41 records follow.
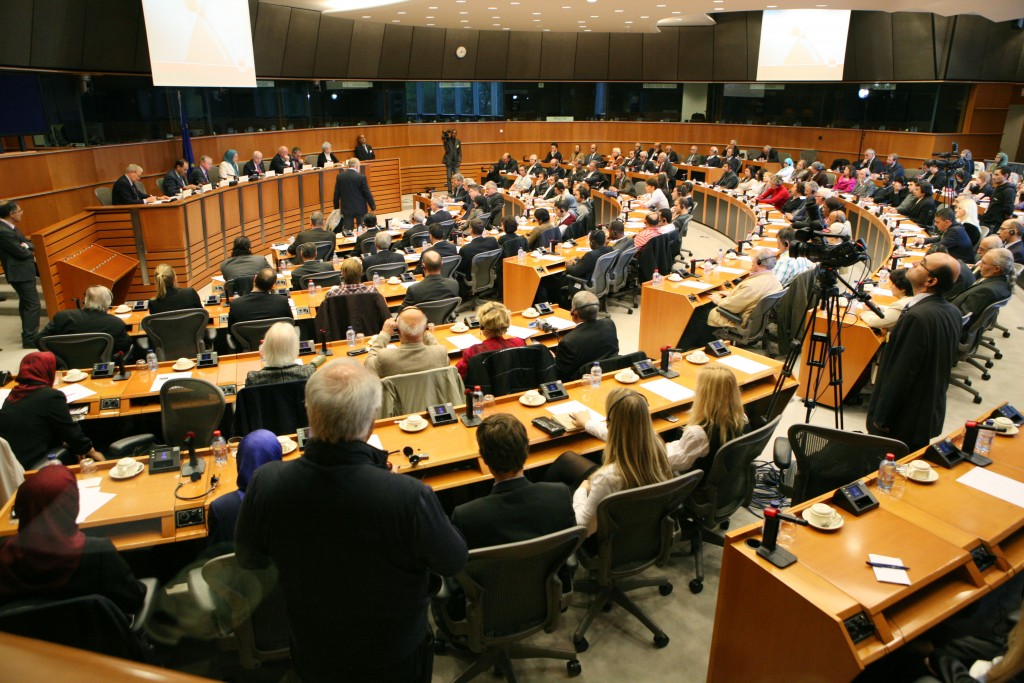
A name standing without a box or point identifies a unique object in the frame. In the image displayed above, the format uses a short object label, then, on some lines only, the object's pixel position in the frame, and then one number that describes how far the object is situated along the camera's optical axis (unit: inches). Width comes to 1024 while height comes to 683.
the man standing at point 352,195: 473.4
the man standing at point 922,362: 153.1
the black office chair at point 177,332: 220.5
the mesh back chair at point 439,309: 245.1
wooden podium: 316.2
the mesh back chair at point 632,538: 120.3
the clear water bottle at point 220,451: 142.5
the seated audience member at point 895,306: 217.5
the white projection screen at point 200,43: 391.9
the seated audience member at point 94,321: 208.5
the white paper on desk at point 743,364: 187.2
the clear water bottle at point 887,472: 128.2
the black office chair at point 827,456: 137.4
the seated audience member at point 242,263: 291.1
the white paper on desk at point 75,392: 174.9
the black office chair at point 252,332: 214.4
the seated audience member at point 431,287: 255.6
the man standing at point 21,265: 286.4
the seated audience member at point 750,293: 251.8
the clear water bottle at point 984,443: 144.0
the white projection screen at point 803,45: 616.7
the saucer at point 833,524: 116.2
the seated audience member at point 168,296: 239.0
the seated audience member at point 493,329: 190.1
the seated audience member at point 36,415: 147.9
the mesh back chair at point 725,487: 137.9
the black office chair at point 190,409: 165.2
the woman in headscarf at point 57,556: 58.8
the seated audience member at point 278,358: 166.1
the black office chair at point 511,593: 104.4
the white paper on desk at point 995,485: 127.3
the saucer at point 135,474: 135.0
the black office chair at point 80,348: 200.1
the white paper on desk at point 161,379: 179.6
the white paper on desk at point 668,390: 171.3
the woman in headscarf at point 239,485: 114.9
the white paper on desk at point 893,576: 102.6
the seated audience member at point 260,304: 228.4
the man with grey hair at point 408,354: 174.9
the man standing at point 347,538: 73.7
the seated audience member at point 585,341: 200.2
